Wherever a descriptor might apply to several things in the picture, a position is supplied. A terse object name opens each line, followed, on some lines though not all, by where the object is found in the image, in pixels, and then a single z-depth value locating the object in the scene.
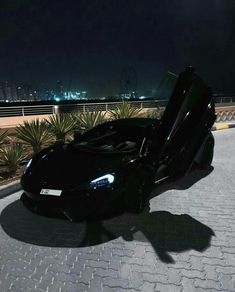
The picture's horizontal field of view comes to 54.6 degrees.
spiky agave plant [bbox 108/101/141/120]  8.41
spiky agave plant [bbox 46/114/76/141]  6.64
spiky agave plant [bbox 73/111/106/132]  7.22
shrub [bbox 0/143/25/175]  4.82
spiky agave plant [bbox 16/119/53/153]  5.76
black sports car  2.89
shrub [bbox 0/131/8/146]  5.13
